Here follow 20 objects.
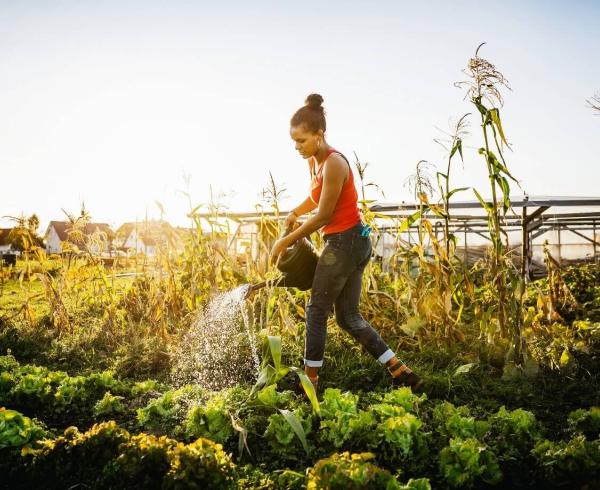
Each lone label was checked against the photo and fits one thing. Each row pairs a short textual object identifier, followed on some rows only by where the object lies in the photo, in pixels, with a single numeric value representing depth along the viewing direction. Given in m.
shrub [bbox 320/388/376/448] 1.94
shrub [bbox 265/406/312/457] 1.93
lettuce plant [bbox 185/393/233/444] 2.03
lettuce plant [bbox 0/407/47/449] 1.81
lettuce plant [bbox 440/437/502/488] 1.64
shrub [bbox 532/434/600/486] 1.56
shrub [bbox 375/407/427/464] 1.82
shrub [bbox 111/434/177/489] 1.56
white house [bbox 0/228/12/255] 39.91
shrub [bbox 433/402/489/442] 1.88
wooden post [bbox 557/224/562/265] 11.38
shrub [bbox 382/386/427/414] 2.16
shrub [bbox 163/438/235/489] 1.46
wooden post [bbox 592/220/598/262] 11.73
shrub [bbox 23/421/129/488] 1.66
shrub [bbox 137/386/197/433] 2.22
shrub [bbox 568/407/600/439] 1.92
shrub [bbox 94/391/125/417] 2.39
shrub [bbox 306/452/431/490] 1.33
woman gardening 2.42
